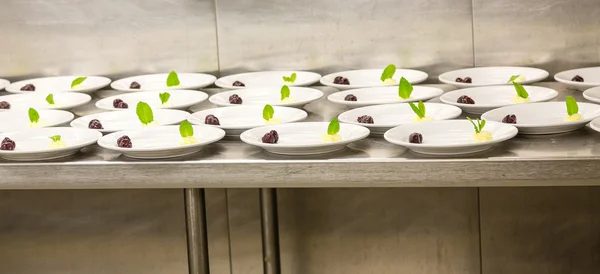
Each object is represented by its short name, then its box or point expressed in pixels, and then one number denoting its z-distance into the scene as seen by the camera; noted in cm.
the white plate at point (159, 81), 267
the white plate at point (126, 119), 217
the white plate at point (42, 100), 250
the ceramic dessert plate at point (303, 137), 182
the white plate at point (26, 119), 223
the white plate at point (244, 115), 214
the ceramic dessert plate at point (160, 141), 186
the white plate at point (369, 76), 256
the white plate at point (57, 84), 273
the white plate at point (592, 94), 205
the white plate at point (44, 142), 190
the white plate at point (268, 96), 233
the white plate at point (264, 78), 264
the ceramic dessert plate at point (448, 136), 175
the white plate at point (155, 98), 243
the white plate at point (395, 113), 208
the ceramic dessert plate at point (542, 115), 189
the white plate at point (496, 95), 222
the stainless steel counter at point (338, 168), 170
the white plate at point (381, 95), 229
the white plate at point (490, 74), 251
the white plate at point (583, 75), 239
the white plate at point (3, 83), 281
